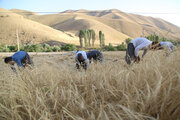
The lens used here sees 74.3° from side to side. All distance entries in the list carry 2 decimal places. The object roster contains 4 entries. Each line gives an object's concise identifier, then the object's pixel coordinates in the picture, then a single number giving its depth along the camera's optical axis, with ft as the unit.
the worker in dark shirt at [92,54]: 15.98
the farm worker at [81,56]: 13.01
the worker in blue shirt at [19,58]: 11.72
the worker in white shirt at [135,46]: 11.39
